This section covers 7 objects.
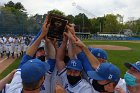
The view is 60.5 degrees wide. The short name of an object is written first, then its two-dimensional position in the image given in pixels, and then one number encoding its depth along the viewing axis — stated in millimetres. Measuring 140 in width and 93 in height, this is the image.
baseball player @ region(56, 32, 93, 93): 1632
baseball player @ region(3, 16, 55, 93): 1208
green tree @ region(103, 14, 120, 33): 37533
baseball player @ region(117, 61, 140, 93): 1637
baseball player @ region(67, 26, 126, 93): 1397
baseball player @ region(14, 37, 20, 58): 9437
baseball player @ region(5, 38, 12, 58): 9143
